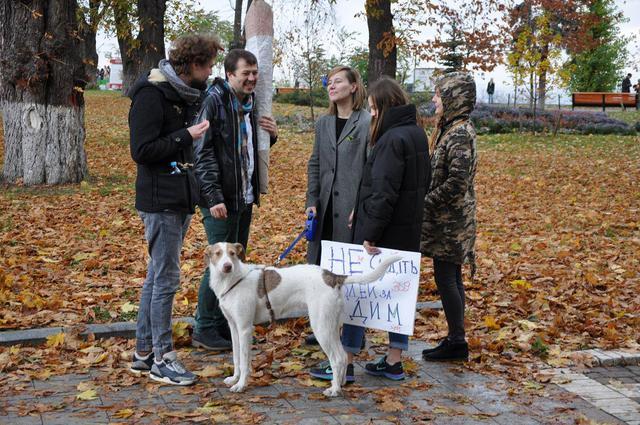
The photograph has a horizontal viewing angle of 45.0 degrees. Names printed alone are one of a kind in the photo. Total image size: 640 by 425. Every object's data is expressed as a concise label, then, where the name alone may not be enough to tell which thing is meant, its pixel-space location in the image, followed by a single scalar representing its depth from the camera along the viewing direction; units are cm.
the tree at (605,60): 4962
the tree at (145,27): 2102
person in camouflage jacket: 546
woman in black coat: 498
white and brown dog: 489
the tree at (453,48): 2816
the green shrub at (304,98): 3478
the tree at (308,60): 2808
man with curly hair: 479
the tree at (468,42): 2700
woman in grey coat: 554
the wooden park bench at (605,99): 3922
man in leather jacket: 535
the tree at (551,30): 2495
